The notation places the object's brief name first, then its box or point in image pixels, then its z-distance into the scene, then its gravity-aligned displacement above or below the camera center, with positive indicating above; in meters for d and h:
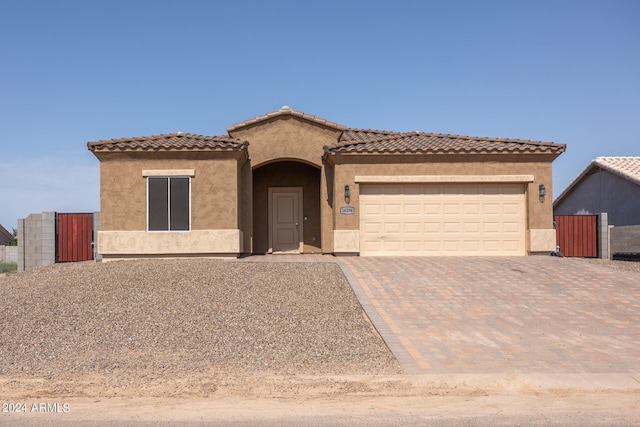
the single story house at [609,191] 23.05 +1.35
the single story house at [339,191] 15.13 +0.85
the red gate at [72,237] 16.72 -0.54
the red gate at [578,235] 17.94 -0.60
